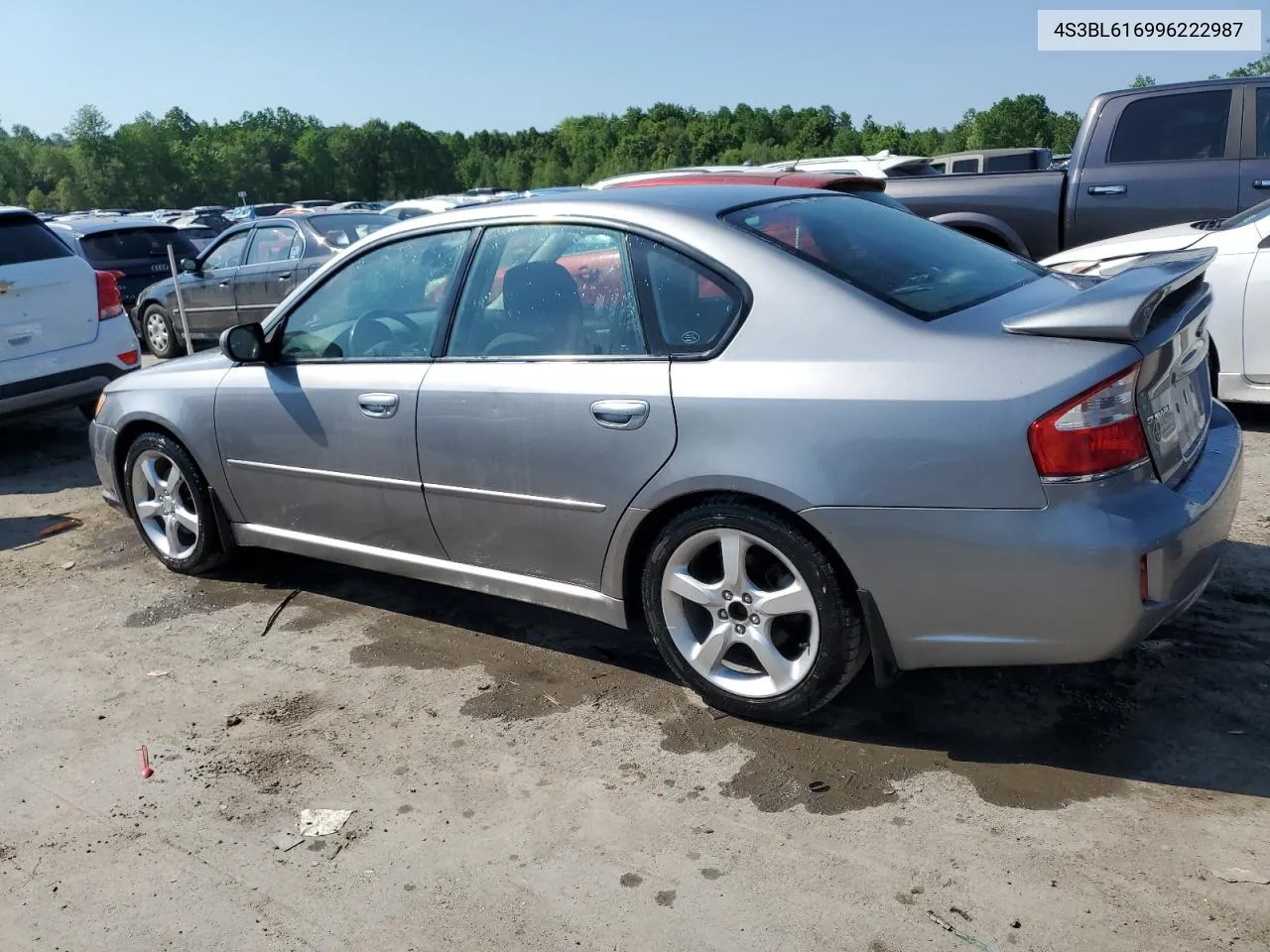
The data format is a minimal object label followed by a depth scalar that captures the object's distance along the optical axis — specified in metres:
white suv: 7.35
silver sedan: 2.80
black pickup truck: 7.80
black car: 13.47
